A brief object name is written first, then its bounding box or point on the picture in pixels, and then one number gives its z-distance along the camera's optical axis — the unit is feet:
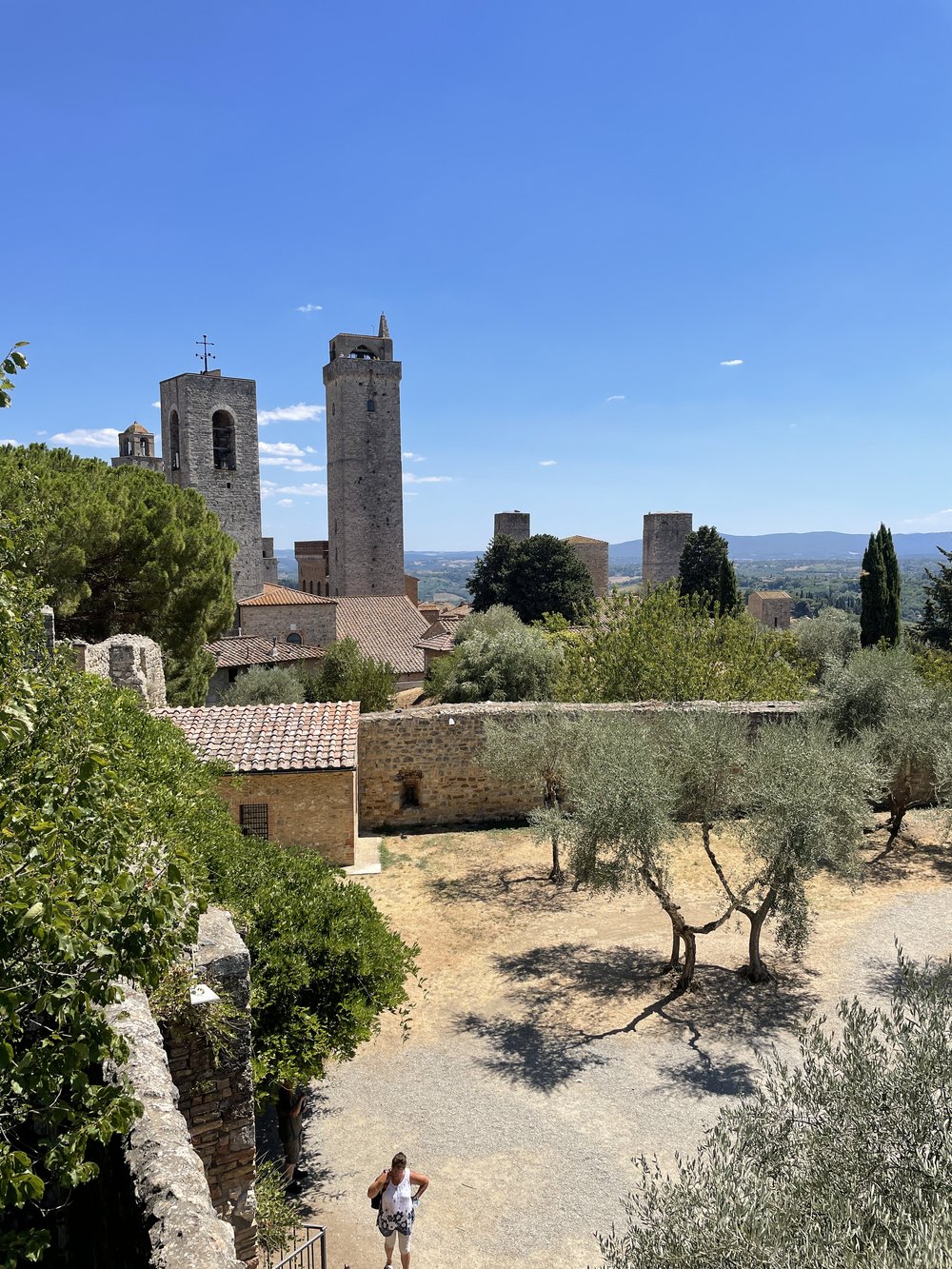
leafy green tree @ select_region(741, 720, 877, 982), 31.42
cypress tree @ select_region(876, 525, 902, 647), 111.86
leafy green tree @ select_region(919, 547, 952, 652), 111.55
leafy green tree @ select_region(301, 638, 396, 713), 87.30
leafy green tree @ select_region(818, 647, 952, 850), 47.06
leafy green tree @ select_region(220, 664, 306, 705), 85.66
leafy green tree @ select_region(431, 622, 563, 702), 80.64
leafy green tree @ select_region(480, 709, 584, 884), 47.78
